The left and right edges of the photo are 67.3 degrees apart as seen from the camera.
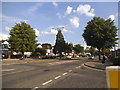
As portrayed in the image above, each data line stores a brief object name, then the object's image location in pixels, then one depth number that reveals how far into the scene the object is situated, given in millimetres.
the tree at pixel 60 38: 43740
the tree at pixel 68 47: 56117
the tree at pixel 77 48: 64222
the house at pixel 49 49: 71884
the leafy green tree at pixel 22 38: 33329
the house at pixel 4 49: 41346
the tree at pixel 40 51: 49801
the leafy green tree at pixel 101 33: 22659
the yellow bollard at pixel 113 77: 2948
